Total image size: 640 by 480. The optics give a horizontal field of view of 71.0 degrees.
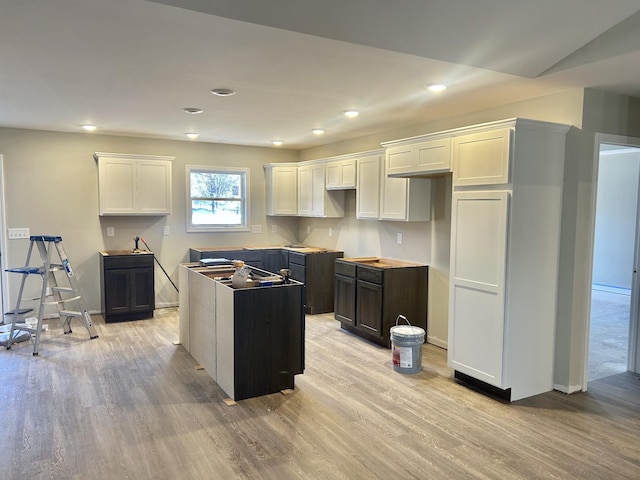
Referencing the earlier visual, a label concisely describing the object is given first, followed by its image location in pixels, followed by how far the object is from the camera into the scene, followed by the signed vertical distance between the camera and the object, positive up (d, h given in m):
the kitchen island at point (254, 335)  3.47 -0.95
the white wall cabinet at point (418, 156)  3.95 +0.59
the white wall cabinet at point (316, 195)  6.45 +0.33
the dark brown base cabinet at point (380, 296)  4.82 -0.87
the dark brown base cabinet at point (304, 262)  6.23 -0.66
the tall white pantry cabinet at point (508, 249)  3.39 -0.23
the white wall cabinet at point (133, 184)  5.91 +0.42
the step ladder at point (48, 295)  4.77 -0.92
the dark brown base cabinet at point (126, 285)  5.70 -0.91
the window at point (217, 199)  6.92 +0.27
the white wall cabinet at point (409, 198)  4.88 +0.22
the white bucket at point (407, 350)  4.10 -1.21
